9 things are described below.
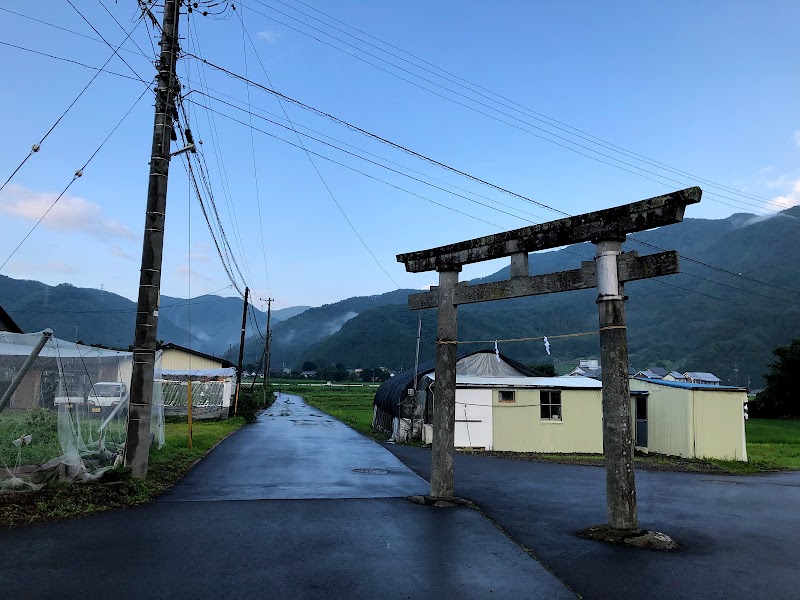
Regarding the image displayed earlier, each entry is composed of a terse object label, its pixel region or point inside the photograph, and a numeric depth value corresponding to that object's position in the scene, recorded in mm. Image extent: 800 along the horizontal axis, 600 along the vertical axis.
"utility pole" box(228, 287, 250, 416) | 36453
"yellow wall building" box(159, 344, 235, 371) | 41969
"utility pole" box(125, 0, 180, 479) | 10828
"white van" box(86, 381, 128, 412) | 11711
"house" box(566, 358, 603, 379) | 104281
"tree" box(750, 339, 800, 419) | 54531
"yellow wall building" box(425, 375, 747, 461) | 22219
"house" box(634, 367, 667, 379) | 128175
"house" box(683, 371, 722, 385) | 107619
